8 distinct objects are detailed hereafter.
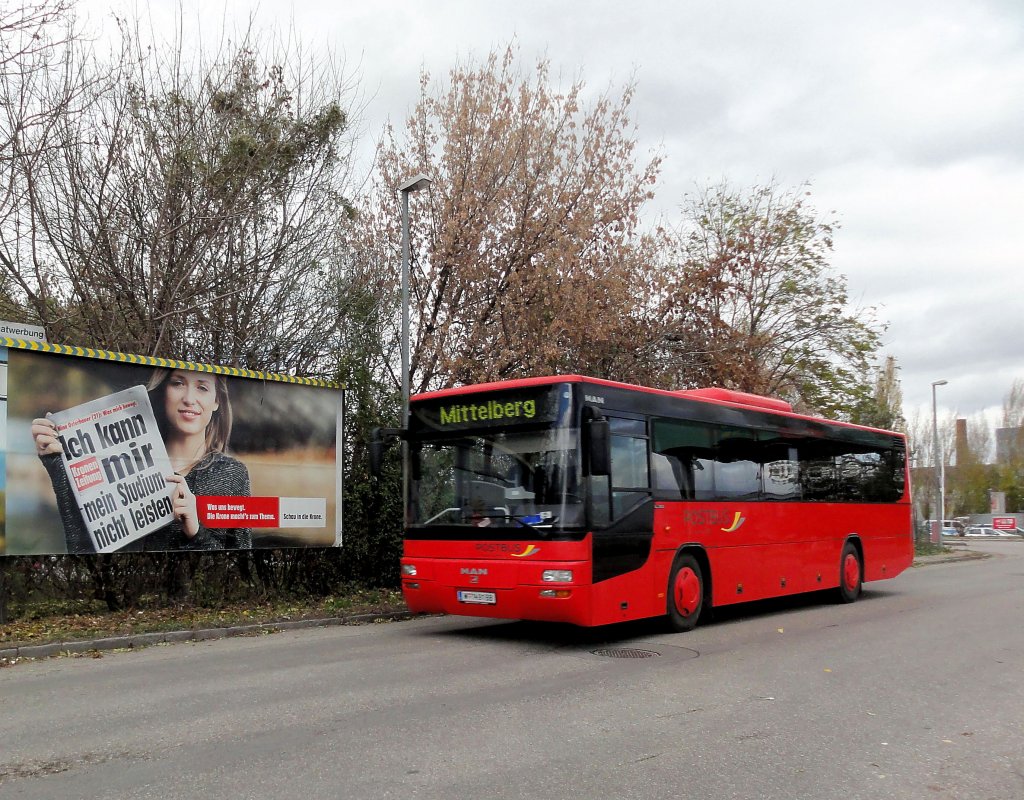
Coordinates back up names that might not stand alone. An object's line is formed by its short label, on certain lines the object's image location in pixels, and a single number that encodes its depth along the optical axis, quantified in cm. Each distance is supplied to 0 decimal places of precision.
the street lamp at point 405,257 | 1536
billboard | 1148
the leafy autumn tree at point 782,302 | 2567
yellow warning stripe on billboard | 1143
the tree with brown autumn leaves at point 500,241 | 1892
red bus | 1016
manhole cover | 991
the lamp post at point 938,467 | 3866
